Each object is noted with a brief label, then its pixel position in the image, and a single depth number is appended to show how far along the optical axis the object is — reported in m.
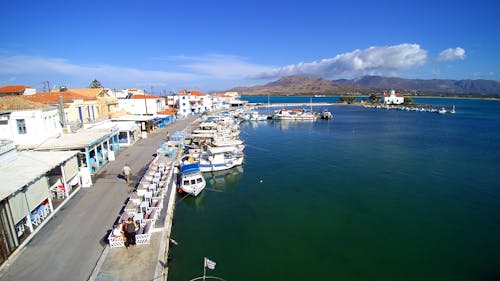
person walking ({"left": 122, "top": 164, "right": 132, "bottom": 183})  18.11
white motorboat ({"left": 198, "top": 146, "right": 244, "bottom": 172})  27.25
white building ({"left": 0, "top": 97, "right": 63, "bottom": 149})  17.69
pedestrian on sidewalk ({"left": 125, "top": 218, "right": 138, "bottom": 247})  10.97
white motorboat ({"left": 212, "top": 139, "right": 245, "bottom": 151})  32.19
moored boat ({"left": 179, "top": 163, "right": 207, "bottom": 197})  20.36
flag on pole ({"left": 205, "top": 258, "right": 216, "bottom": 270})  9.58
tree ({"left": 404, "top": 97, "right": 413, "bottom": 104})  133.68
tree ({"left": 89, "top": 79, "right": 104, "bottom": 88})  70.19
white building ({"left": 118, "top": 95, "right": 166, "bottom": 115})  51.88
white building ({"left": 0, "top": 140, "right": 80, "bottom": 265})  10.23
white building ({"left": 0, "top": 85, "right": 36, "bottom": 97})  32.70
